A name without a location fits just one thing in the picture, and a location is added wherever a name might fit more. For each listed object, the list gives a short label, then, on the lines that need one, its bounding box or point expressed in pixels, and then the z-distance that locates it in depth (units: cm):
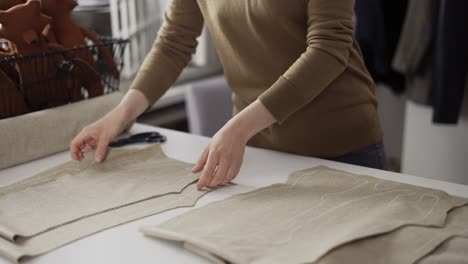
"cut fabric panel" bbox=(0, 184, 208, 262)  70
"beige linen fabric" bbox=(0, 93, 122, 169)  104
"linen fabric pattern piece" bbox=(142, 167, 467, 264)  65
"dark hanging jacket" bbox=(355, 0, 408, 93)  228
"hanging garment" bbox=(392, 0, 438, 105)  212
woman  94
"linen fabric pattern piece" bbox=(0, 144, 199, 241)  78
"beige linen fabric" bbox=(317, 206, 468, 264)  63
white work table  69
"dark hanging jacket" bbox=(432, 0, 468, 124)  195
